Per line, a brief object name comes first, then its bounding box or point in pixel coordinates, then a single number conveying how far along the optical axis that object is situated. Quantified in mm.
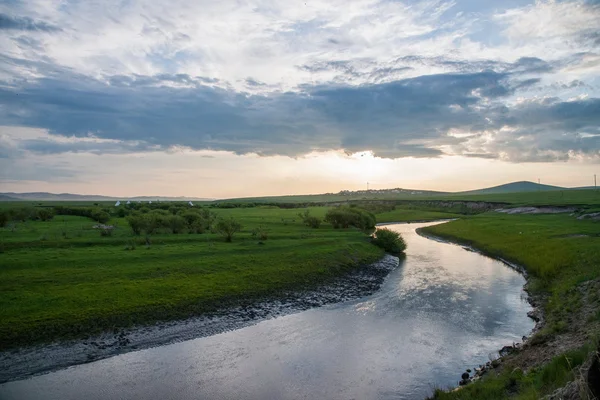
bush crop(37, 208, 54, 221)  77250
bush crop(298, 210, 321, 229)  75875
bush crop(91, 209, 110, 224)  75125
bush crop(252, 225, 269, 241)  53344
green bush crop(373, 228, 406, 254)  58228
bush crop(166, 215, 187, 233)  58719
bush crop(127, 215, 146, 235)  55688
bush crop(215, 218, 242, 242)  51531
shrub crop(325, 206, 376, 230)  77750
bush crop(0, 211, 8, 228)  63181
